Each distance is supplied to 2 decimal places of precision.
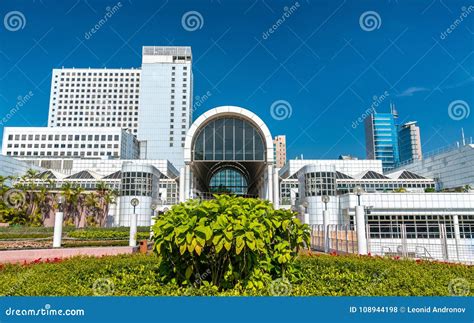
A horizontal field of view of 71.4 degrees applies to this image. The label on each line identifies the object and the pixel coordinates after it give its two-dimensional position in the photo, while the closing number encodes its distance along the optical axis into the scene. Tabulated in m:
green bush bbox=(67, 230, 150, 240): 21.36
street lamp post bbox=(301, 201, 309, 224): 29.59
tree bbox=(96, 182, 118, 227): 34.75
